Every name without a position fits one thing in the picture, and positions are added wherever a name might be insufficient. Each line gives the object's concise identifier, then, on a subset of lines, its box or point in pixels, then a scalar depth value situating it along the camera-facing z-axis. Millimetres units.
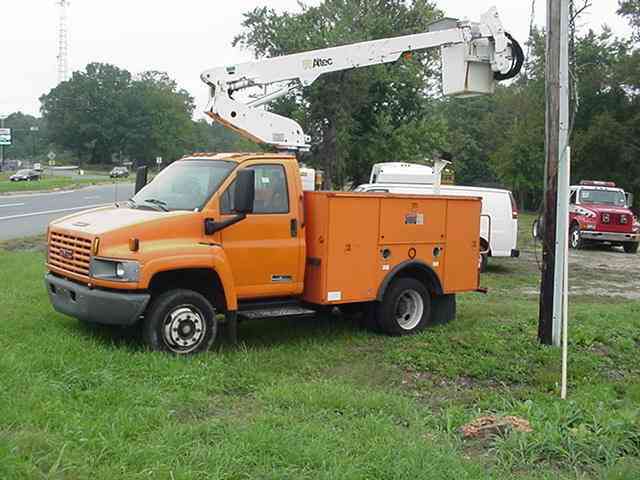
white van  16953
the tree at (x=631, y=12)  44219
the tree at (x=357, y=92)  29797
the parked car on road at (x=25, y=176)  65788
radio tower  116875
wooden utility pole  8727
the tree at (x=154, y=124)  121438
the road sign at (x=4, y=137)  64312
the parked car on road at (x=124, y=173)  75519
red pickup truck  23953
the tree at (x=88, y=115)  121000
